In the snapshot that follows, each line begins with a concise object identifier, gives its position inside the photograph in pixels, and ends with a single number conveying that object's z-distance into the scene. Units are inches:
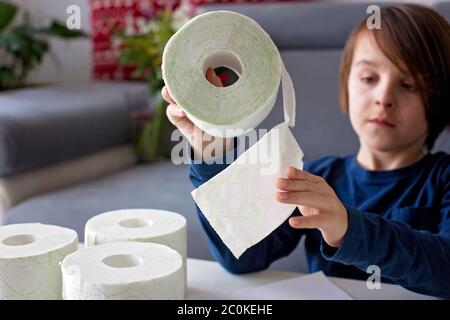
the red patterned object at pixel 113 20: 89.1
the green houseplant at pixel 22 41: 83.0
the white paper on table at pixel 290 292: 31.5
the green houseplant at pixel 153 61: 74.3
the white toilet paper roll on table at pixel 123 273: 24.0
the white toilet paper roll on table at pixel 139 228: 29.7
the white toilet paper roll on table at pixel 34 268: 26.8
